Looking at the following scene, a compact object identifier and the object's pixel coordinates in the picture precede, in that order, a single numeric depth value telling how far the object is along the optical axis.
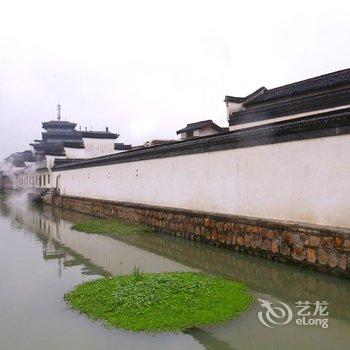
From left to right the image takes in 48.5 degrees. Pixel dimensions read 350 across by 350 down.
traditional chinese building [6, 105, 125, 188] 33.44
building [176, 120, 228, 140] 30.27
